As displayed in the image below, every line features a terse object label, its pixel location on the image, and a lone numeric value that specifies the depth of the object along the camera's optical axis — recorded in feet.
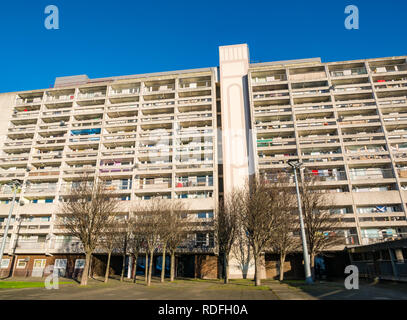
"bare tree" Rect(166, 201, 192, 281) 106.11
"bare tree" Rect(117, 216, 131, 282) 114.42
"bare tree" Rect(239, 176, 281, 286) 89.25
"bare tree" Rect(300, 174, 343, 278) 100.58
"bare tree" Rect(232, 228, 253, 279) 128.98
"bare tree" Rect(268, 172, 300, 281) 100.12
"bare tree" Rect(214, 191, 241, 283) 112.98
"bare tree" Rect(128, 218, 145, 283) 106.64
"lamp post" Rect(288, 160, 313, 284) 66.08
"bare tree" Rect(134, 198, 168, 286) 98.11
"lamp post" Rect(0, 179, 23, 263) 92.63
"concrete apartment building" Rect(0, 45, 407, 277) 140.77
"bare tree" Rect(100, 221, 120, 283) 109.40
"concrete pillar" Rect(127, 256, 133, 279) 135.55
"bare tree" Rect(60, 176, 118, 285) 90.43
